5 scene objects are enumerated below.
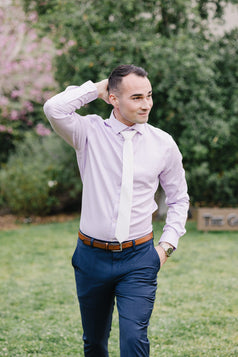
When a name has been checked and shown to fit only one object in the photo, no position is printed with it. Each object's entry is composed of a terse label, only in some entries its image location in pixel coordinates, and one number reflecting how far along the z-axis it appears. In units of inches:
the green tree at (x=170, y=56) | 367.9
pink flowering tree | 513.0
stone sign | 378.3
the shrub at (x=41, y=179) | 450.6
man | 106.9
